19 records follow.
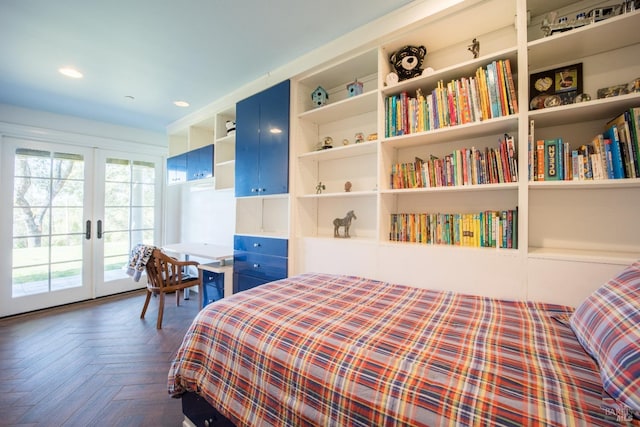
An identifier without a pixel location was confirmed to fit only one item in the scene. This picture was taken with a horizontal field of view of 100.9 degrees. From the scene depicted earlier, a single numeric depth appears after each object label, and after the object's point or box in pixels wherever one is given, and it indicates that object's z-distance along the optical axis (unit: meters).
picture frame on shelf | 1.43
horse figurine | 2.22
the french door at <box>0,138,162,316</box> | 3.19
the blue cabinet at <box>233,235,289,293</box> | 2.40
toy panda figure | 1.83
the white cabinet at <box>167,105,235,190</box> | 3.20
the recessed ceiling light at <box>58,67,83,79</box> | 2.39
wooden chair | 2.80
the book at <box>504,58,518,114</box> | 1.47
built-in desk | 2.79
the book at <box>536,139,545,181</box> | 1.40
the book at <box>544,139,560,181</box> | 1.37
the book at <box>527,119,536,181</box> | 1.40
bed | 0.63
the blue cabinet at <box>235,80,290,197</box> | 2.41
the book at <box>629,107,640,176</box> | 1.17
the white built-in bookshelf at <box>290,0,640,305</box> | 1.33
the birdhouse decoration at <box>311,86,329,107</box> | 2.36
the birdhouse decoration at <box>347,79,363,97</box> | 2.13
